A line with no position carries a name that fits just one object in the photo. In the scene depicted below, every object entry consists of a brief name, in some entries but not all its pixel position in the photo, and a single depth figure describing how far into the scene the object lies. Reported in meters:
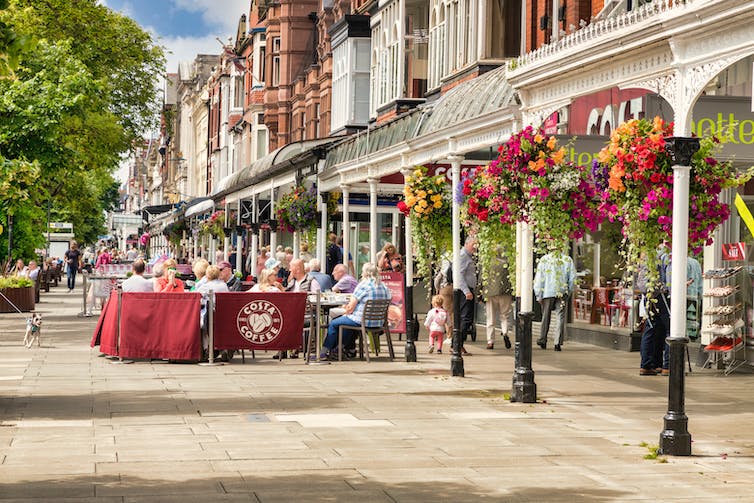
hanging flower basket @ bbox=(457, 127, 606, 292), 13.90
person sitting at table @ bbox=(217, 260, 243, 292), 23.60
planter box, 32.94
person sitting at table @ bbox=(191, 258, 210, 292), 21.16
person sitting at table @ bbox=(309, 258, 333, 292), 21.69
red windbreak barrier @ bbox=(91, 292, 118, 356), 19.25
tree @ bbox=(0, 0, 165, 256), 26.95
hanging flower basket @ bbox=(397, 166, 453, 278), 20.53
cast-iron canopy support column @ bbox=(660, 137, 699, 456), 10.62
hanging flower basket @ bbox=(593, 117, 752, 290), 11.15
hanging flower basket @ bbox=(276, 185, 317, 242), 31.91
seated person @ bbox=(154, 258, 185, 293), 20.31
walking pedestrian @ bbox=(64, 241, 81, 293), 50.72
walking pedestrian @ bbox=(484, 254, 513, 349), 22.27
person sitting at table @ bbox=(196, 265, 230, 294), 19.62
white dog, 21.34
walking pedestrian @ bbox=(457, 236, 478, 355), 21.55
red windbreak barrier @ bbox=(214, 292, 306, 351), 18.95
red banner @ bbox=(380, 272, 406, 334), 22.73
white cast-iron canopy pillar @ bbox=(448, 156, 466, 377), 17.12
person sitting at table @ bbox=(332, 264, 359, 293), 21.73
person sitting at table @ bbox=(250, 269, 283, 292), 19.86
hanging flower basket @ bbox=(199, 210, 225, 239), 50.50
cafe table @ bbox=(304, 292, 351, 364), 19.27
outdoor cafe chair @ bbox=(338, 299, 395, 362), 19.34
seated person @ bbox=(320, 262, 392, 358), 19.41
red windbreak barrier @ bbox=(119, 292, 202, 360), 18.78
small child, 21.19
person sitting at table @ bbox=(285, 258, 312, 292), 21.20
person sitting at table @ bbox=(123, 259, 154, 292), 20.33
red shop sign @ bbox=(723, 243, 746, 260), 18.03
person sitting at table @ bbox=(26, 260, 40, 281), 36.67
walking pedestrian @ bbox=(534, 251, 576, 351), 21.83
